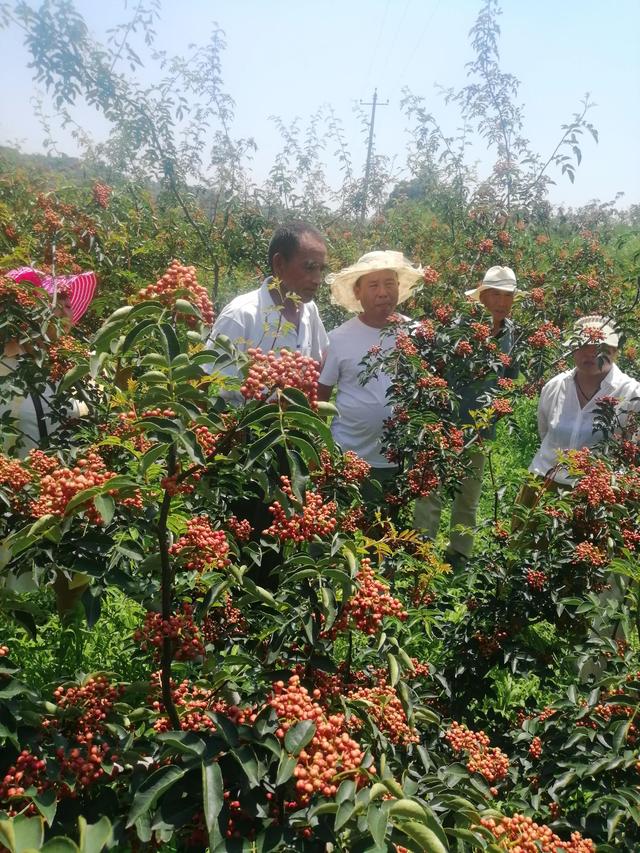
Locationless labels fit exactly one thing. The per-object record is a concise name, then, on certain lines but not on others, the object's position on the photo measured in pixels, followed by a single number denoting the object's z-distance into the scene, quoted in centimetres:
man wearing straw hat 344
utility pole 1186
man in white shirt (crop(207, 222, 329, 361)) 300
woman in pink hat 234
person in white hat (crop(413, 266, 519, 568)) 391
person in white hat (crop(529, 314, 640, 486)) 349
